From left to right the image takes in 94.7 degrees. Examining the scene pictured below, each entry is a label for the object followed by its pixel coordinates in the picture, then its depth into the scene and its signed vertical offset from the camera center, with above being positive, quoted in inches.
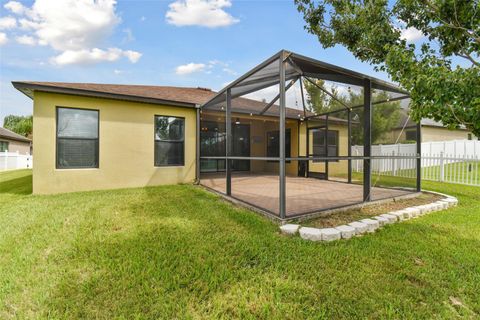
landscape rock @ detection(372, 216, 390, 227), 144.7 -40.7
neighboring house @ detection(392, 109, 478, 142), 611.2 +74.4
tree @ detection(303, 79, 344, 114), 257.2 +76.5
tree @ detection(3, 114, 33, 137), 1510.5 +242.9
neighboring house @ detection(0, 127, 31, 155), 714.3 +46.5
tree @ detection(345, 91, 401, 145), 232.7 +46.7
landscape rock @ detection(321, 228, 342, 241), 121.3 -42.2
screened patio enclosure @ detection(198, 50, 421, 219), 177.0 +34.4
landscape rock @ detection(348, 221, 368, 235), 131.3 -41.0
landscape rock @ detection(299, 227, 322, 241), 121.5 -42.1
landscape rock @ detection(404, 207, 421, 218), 163.8 -39.7
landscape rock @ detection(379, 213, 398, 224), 149.8 -40.4
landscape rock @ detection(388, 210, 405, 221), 156.0 -39.8
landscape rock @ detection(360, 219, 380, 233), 135.4 -40.8
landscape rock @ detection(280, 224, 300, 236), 128.0 -41.6
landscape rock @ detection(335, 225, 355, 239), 125.5 -41.8
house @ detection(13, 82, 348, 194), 229.6 +28.3
